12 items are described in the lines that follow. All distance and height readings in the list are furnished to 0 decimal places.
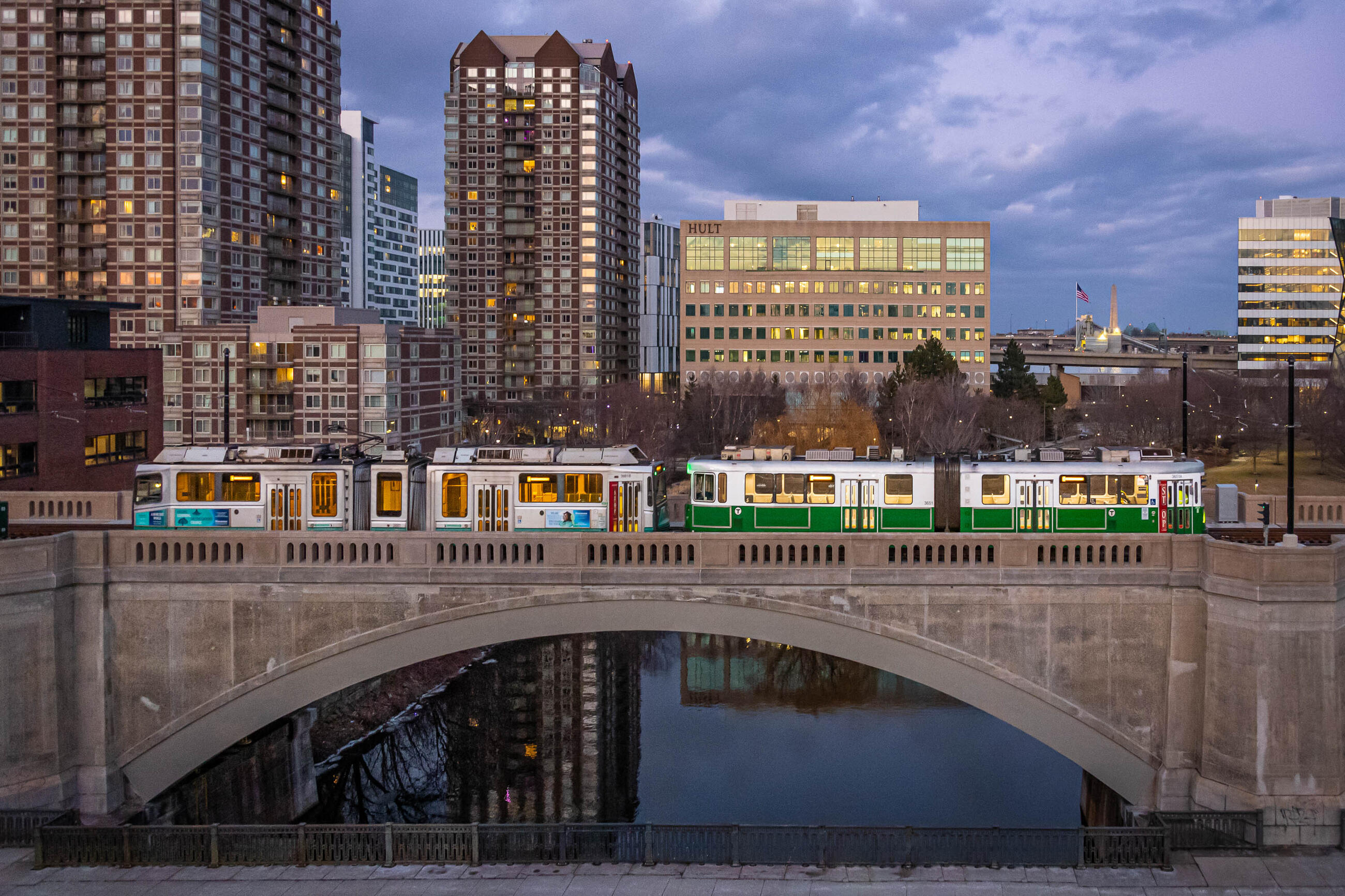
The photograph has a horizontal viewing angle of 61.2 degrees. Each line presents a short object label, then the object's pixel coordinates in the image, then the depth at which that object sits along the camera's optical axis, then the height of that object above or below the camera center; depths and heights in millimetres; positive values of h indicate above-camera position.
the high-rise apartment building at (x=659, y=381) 162750 +6222
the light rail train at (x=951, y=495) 33250 -2140
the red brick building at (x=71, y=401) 55812 +993
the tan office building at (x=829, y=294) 139000 +15729
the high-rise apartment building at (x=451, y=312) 149000 +14324
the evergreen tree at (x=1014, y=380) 110750 +4271
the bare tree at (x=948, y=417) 86438 +425
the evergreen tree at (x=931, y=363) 104500 +5587
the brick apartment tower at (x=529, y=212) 146625 +27207
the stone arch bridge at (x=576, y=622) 26391 -4788
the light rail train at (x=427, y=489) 33969 -2052
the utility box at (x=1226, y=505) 35969 -2589
